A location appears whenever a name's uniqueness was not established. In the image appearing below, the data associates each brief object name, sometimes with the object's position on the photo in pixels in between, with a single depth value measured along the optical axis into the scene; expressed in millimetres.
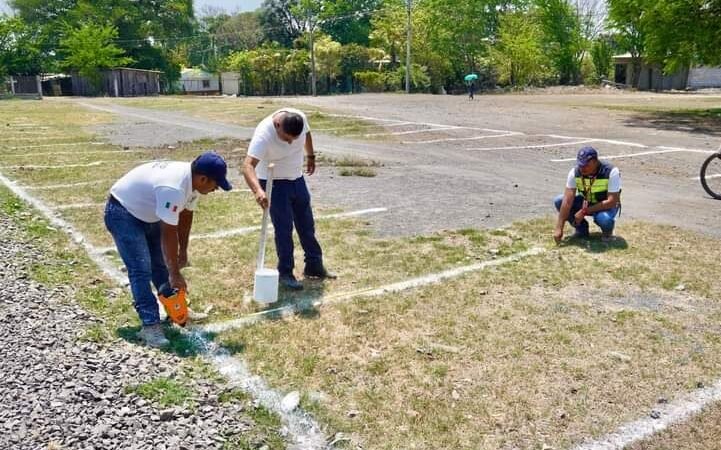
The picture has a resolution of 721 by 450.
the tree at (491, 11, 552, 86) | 50406
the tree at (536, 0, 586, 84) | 54281
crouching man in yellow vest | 6188
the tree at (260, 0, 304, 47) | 71000
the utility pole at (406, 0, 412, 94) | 49206
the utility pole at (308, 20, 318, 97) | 53875
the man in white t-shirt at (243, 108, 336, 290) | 4773
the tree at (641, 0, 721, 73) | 19641
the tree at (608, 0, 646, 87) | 20628
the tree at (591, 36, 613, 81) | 54719
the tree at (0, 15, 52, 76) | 52000
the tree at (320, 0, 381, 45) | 65875
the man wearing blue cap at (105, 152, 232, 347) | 3984
